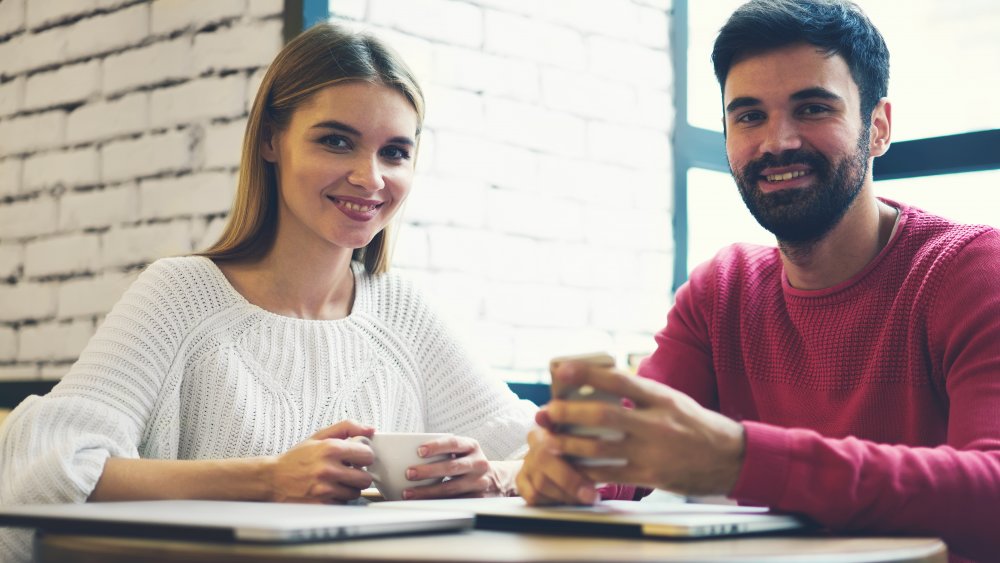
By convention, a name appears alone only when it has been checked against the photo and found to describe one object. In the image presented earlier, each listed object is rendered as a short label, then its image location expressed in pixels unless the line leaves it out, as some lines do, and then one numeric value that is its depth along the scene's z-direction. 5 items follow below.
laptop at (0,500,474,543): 0.78
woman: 1.55
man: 0.97
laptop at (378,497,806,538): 0.86
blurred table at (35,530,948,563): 0.73
